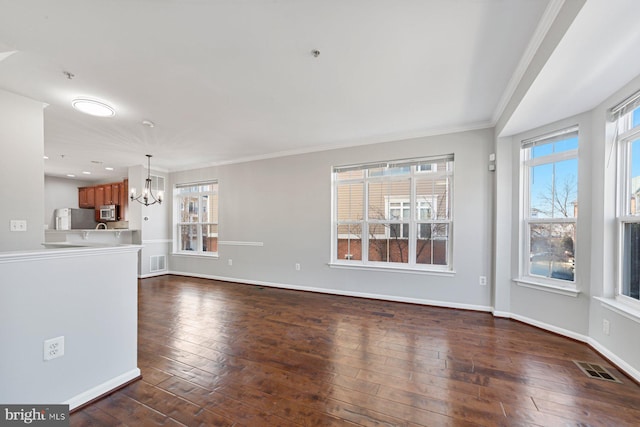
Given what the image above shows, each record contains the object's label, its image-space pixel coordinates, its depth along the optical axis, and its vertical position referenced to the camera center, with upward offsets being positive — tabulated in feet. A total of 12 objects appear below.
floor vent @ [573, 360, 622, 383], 6.79 -4.35
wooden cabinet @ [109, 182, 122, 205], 22.04 +1.49
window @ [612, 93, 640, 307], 7.33 +0.44
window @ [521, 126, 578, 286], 9.40 +0.24
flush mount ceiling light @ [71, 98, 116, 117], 9.17 +3.77
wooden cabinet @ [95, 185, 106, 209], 23.22 +1.20
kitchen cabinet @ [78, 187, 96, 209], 24.02 +1.13
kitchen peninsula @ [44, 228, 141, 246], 15.67 -1.83
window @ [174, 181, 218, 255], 19.70 -0.64
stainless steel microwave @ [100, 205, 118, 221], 21.94 -0.23
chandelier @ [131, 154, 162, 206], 17.57 +0.99
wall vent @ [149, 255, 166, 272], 19.77 -4.15
